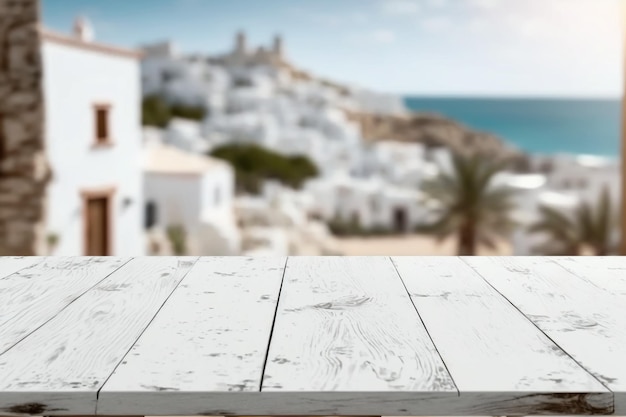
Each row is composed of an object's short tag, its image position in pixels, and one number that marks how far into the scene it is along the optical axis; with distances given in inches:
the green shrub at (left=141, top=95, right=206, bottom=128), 1469.0
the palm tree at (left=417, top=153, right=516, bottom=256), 535.2
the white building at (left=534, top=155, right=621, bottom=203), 1069.1
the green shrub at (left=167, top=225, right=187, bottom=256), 645.3
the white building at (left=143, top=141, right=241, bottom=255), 699.4
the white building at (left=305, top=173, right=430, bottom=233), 1059.3
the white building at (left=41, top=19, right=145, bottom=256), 399.9
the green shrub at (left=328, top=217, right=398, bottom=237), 1075.9
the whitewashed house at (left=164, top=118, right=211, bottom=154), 1261.1
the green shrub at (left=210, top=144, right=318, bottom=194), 1230.3
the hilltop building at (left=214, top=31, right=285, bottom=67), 2031.3
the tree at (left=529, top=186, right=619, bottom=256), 538.3
